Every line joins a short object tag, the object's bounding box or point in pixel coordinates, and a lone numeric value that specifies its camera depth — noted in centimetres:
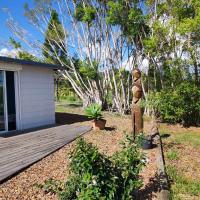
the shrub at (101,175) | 249
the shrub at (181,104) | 890
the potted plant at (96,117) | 759
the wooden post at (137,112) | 591
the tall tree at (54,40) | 1430
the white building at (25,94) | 730
